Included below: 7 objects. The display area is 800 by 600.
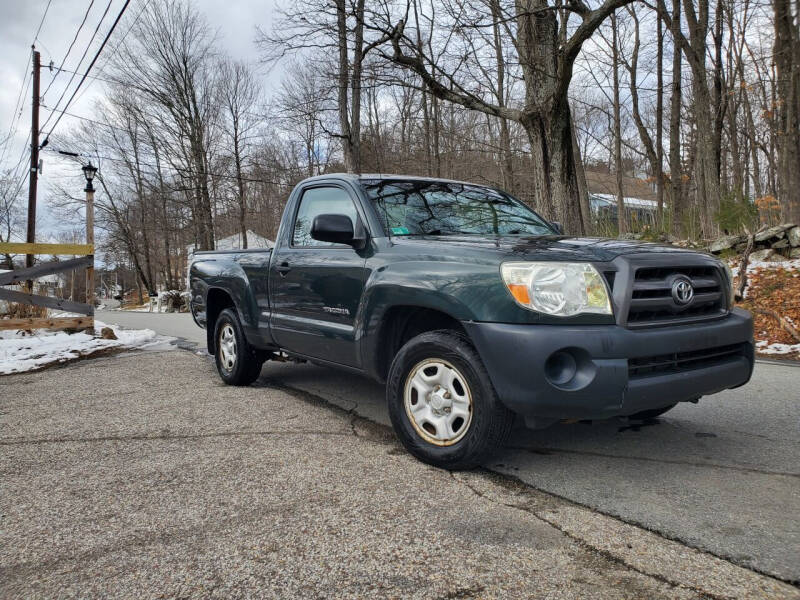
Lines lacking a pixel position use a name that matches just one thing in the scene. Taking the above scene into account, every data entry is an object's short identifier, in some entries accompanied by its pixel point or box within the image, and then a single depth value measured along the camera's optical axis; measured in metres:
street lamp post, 9.20
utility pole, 21.66
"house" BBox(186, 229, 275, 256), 42.77
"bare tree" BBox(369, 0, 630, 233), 9.57
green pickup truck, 2.71
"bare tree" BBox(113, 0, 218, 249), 31.48
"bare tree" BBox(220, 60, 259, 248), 33.16
